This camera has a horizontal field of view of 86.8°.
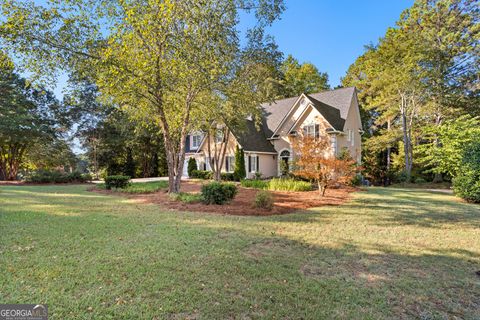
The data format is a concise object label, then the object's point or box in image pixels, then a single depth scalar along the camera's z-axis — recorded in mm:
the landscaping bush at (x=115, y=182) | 15486
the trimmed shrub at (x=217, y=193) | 10164
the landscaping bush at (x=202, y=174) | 23869
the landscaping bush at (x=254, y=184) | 16405
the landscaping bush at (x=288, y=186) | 15148
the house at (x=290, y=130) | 21734
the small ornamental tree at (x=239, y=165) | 22234
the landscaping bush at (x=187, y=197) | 10754
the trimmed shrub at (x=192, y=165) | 26797
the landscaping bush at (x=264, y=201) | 9492
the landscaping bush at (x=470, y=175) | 11781
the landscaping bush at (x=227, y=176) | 22678
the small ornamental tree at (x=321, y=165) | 12812
